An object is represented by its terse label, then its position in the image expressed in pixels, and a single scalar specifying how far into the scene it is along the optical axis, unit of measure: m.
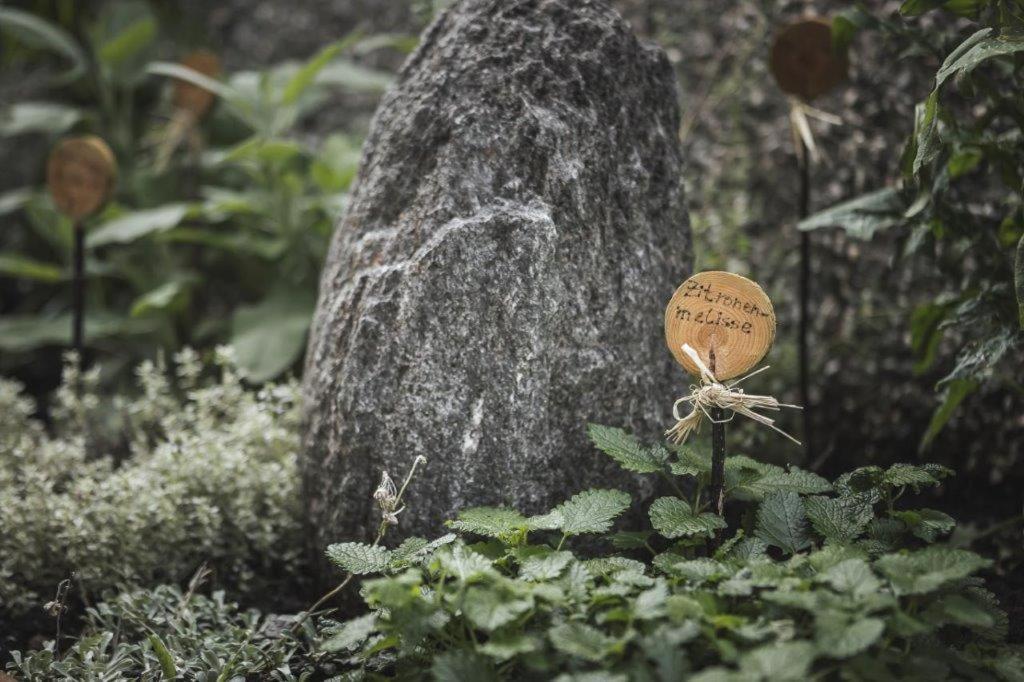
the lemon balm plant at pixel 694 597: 1.50
